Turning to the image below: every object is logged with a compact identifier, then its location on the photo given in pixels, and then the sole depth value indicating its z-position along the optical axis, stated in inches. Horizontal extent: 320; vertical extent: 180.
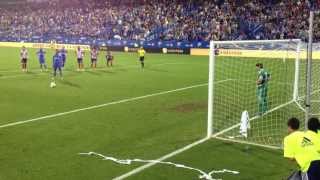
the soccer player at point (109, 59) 1437.0
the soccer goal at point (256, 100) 538.9
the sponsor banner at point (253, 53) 1451.3
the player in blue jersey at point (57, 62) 1051.8
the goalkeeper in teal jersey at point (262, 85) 642.8
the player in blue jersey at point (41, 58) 1269.3
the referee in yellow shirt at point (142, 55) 1366.9
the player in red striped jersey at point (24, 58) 1239.3
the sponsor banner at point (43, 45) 2272.4
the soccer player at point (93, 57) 1371.7
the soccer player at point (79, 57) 1301.7
